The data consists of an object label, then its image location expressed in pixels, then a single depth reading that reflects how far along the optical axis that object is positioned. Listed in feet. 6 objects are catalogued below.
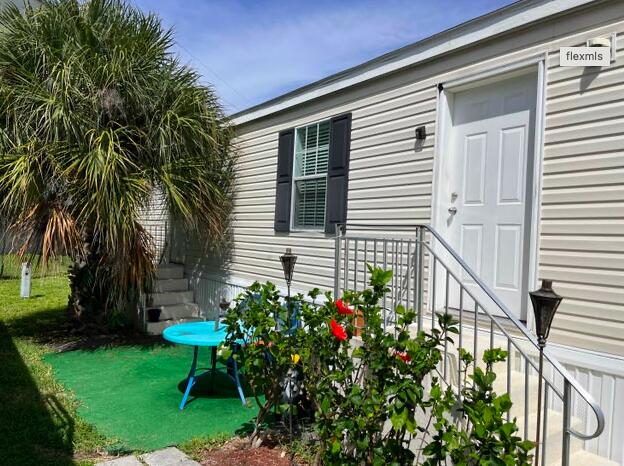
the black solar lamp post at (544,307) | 6.91
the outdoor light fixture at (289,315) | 10.80
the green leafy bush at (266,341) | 10.50
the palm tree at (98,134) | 17.97
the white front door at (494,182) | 12.62
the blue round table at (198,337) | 13.97
